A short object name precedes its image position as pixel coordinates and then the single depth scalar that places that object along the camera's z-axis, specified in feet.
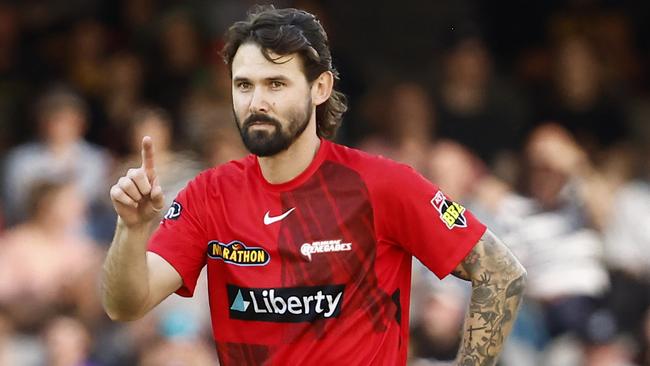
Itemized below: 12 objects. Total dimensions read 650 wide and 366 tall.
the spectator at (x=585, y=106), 73.97
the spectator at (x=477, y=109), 71.67
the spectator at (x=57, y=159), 65.89
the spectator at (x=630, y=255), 64.13
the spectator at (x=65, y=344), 58.80
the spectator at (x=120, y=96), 71.51
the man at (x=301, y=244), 33.09
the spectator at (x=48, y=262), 60.13
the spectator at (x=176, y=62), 74.33
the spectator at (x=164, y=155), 62.18
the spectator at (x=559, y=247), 62.90
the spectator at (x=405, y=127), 69.15
